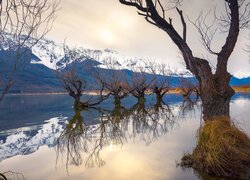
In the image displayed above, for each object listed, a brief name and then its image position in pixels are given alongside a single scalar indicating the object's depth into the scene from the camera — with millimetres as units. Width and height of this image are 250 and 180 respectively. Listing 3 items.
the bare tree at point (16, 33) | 6351
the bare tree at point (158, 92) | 47356
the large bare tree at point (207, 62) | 9953
